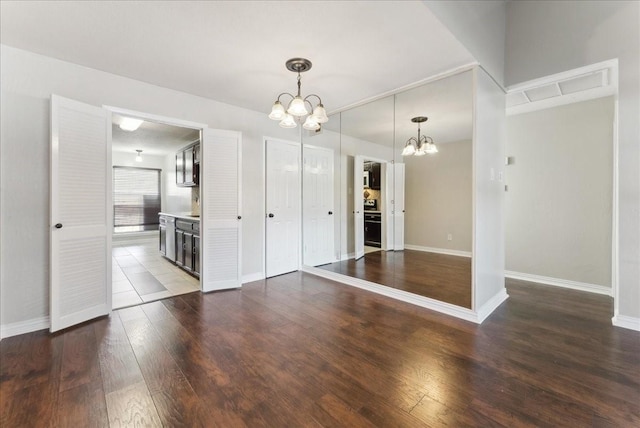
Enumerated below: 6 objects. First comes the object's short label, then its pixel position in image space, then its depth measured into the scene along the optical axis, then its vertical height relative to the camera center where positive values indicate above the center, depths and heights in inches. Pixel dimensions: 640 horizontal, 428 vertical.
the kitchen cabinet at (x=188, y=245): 164.1 -21.5
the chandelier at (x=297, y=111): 99.3 +38.2
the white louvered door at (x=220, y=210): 138.6 +1.0
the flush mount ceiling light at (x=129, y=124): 168.2 +56.2
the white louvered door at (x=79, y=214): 95.5 -0.9
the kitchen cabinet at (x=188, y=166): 197.6 +35.7
